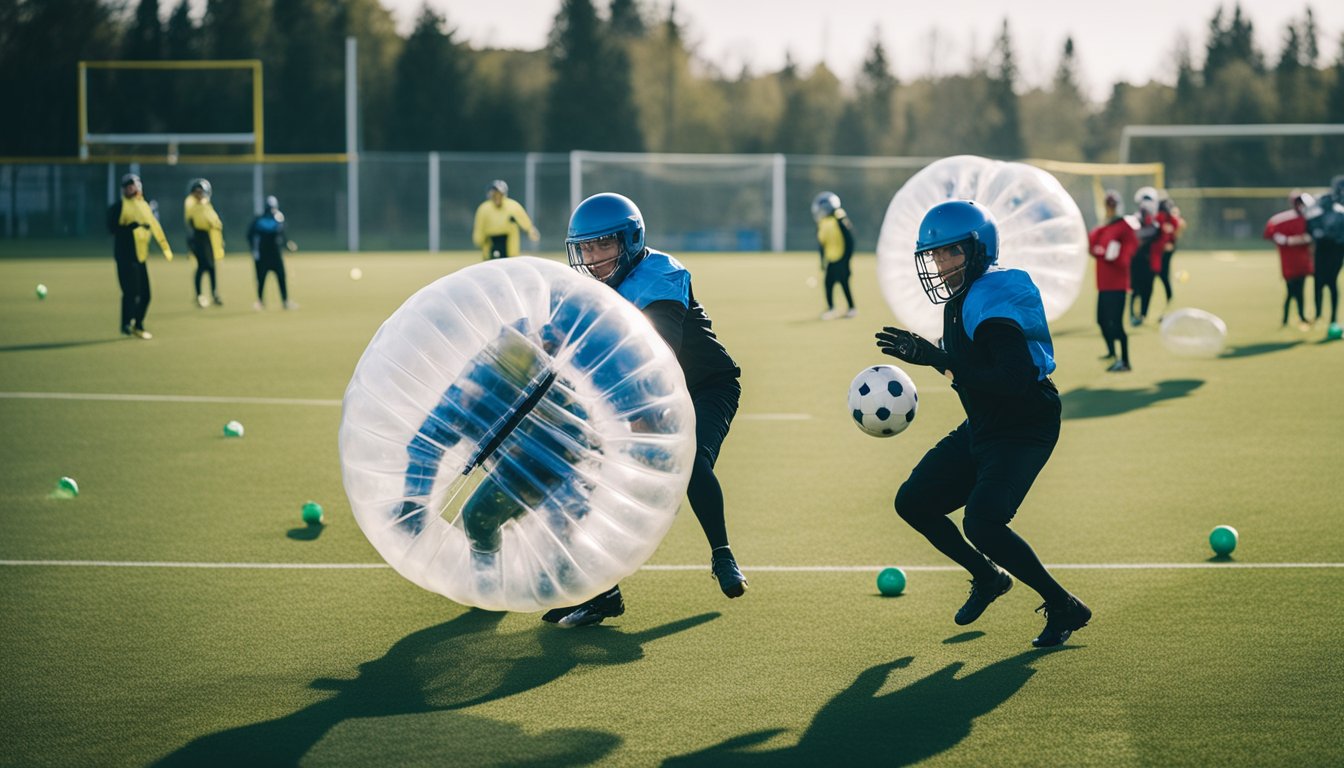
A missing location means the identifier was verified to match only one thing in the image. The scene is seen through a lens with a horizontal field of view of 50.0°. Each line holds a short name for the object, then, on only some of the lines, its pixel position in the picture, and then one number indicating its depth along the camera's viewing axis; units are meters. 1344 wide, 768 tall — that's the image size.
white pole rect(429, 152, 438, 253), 50.56
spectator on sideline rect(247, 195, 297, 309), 26.16
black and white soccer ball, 7.51
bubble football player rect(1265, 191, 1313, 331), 22.45
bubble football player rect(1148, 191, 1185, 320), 23.27
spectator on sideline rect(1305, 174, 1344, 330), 21.92
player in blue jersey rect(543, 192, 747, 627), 7.05
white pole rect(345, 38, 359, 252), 49.81
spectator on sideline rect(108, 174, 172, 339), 21.48
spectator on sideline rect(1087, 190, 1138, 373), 17.45
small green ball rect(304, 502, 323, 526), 9.48
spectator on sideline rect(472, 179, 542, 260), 27.65
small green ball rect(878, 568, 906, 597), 7.77
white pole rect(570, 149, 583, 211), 52.32
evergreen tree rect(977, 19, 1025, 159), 85.88
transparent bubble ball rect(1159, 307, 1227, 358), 18.77
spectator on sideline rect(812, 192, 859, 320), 25.59
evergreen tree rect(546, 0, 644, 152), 75.00
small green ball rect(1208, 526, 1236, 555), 8.61
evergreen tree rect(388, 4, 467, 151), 74.44
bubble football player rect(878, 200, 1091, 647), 6.52
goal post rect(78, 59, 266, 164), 42.22
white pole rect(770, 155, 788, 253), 54.41
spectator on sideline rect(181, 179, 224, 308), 26.12
